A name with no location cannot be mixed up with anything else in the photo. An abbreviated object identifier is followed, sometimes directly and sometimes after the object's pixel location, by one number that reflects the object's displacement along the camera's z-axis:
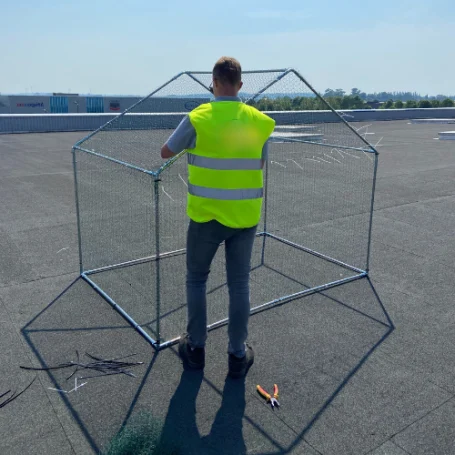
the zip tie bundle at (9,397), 3.50
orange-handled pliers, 3.57
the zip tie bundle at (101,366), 3.91
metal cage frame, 4.29
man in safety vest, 3.46
